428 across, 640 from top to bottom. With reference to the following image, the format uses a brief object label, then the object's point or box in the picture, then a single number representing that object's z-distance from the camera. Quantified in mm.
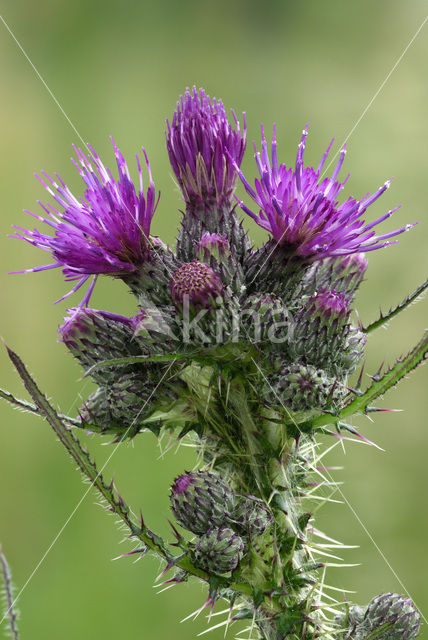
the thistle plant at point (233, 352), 418
